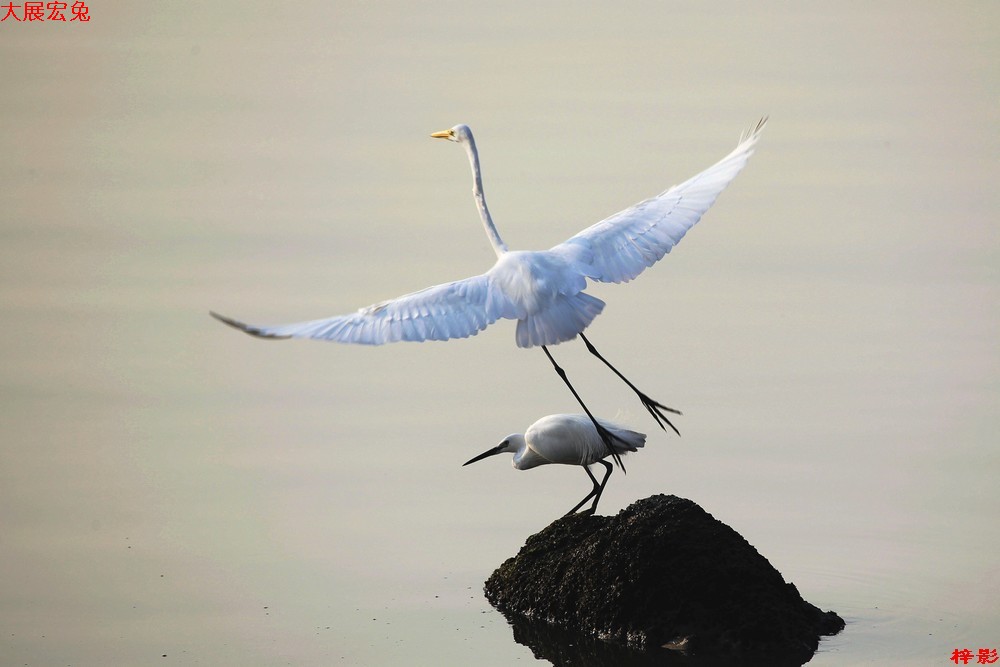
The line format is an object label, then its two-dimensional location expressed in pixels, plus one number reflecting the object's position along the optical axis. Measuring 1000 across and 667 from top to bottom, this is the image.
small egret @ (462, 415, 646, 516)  19.55
